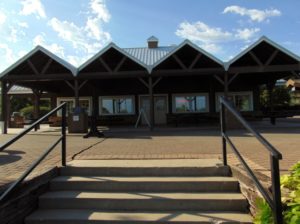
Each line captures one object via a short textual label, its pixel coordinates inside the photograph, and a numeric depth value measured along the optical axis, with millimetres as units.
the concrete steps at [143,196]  2389
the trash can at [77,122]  9141
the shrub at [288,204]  1856
